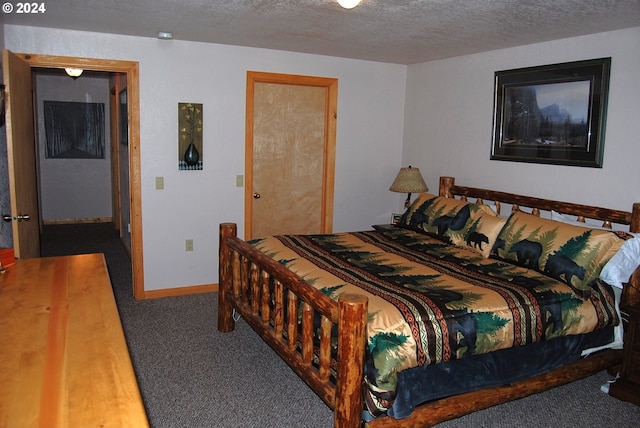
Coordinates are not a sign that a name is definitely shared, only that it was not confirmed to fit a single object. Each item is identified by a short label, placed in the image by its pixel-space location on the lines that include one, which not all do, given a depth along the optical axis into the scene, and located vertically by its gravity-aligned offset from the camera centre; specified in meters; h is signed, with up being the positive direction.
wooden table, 1.24 -0.62
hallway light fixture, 5.41 +0.78
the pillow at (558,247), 3.03 -0.56
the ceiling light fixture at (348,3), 2.72 +0.79
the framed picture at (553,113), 3.61 +0.33
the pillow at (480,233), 3.68 -0.57
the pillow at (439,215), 3.96 -0.49
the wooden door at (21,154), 3.39 -0.07
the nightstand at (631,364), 3.01 -1.21
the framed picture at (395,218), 5.28 -0.67
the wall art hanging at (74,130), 7.95 +0.24
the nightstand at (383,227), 4.96 -0.72
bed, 2.34 -0.80
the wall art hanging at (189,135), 4.56 +0.12
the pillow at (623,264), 3.08 -0.63
